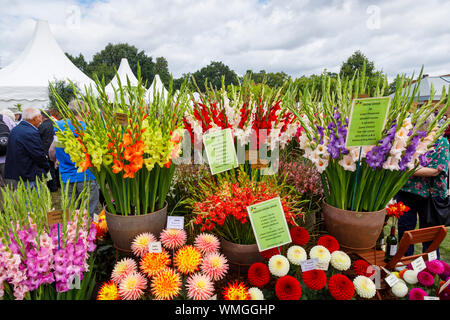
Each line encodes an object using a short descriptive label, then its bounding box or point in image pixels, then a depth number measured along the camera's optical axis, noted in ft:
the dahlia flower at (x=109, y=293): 3.37
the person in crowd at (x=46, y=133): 15.06
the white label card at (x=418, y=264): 4.01
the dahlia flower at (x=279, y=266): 3.59
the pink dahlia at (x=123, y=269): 3.63
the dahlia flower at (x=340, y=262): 3.69
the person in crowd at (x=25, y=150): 10.93
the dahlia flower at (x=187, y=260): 3.59
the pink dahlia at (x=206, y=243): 3.97
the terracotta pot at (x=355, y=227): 4.27
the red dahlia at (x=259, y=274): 3.52
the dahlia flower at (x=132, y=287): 3.35
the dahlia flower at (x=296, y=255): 3.69
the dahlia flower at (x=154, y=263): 3.54
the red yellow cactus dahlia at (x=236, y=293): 3.33
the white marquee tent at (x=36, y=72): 25.57
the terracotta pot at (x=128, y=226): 4.25
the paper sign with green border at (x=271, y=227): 3.65
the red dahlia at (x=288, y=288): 3.26
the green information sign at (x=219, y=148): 4.39
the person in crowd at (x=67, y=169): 10.25
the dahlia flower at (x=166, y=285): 3.30
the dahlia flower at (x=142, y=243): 3.87
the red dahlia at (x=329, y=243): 3.91
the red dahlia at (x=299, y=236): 4.05
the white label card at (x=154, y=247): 3.77
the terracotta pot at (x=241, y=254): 4.21
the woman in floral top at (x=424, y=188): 7.88
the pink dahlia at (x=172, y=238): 3.98
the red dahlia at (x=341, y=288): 3.29
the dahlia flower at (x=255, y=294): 3.37
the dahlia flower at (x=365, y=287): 3.45
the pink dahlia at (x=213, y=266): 3.62
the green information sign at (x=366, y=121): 3.64
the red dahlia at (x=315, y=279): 3.35
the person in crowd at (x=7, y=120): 13.16
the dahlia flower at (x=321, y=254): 3.64
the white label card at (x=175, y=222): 4.22
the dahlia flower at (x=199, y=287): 3.33
